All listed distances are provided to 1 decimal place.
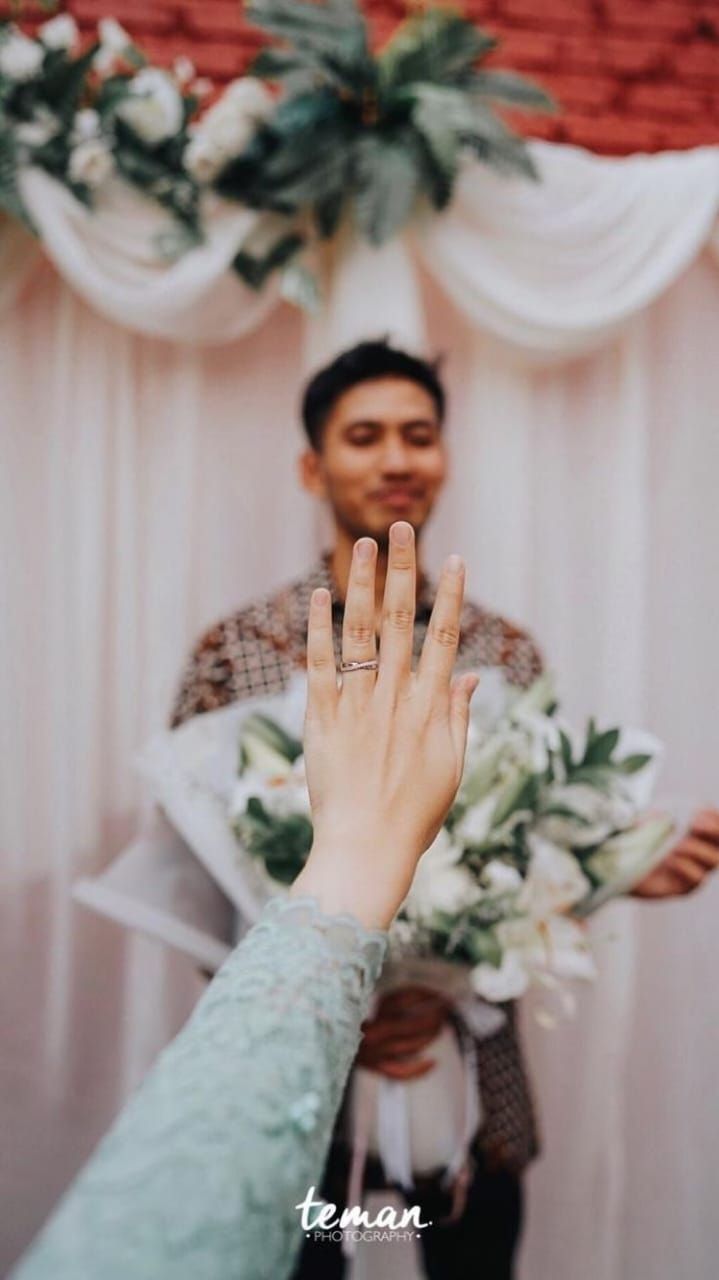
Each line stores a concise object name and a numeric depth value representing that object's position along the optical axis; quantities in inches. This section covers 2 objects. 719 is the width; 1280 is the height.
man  48.7
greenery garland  57.4
